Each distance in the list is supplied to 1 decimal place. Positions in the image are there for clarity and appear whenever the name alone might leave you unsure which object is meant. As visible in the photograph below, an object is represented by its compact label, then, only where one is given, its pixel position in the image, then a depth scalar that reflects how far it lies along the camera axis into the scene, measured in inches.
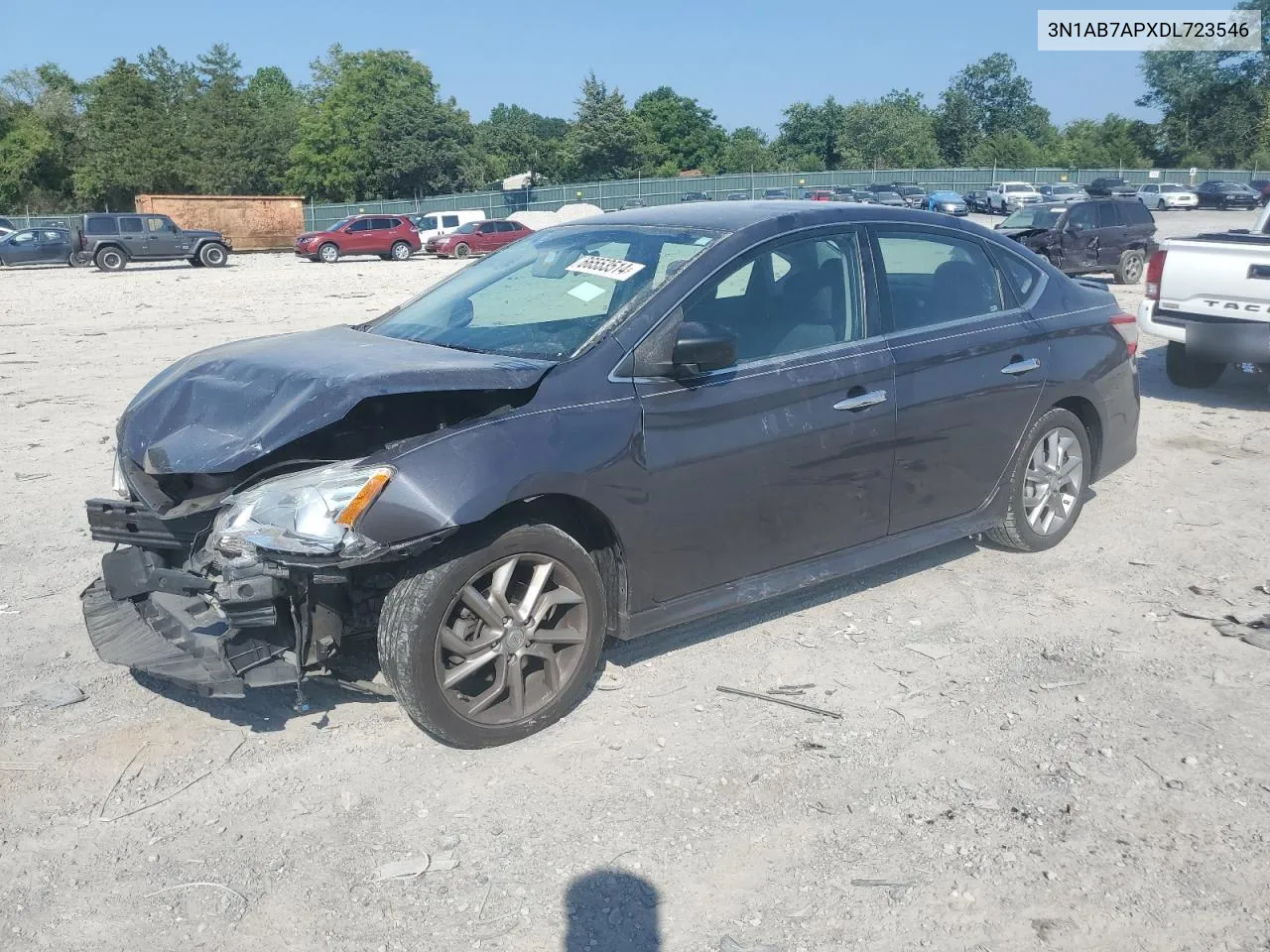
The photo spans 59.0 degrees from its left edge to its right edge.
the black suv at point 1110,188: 2235.4
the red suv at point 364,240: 1491.1
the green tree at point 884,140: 3786.9
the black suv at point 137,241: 1286.9
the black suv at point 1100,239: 822.5
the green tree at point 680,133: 4028.1
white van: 1795.0
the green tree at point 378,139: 2817.4
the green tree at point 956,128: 4242.1
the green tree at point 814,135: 4018.2
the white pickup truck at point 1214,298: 349.4
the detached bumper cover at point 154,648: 141.9
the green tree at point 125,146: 2583.7
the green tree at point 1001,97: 4670.3
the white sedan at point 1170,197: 2281.0
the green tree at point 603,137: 2977.4
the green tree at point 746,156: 3619.6
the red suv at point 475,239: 1536.7
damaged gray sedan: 143.0
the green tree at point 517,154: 3265.3
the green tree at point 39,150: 2603.3
